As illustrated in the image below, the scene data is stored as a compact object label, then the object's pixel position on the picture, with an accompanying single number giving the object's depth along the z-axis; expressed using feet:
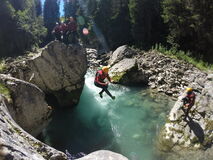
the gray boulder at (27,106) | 22.53
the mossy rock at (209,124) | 26.98
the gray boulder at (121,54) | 63.41
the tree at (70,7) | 154.60
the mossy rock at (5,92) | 21.05
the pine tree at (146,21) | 82.14
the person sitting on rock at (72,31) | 44.29
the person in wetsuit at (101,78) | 32.71
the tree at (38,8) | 179.96
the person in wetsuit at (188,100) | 29.58
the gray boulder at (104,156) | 11.86
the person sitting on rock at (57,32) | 45.09
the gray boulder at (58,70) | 40.02
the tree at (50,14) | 160.09
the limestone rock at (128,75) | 54.77
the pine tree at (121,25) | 97.33
